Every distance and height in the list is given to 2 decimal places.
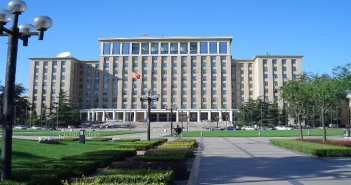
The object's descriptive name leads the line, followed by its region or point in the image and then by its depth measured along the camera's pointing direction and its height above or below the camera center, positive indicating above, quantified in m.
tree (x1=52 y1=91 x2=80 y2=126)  96.78 +0.17
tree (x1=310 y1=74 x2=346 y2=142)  23.12 +1.85
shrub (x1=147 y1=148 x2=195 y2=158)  15.37 -1.91
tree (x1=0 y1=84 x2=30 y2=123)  99.19 +3.92
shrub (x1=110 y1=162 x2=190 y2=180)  9.74 -1.59
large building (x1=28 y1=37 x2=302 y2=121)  112.19 +13.95
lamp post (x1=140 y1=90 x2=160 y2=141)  30.19 +1.70
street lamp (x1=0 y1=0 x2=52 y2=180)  7.34 +1.68
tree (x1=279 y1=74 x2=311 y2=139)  28.08 +2.07
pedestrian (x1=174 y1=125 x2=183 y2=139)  34.31 -1.61
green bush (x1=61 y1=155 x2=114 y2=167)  11.85 -1.67
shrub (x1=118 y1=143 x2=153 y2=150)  19.09 -1.89
